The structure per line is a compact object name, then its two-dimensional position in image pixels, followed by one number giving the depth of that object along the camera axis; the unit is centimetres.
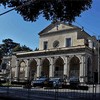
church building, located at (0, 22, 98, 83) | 3085
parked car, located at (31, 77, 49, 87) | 2144
